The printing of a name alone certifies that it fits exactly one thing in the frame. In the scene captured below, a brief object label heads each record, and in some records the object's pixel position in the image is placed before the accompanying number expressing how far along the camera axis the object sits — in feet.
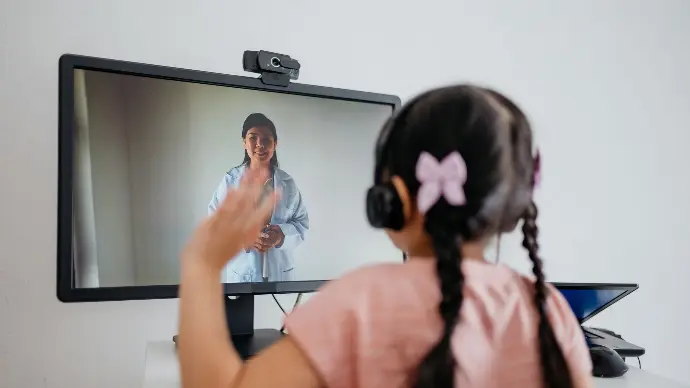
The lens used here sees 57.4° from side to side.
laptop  3.10
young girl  1.60
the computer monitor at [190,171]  2.64
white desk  2.43
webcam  3.02
